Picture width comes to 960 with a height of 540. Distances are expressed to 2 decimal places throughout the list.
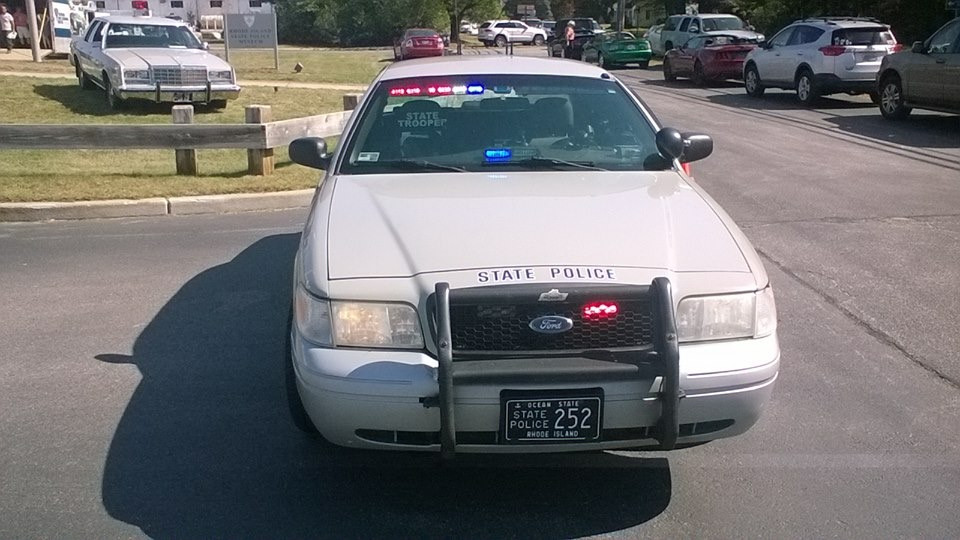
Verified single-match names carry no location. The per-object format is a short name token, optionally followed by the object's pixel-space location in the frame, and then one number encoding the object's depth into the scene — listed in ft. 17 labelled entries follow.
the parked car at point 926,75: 49.05
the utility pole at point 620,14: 158.51
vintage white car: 51.72
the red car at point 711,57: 84.02
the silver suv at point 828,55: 63.00
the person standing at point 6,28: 102.27
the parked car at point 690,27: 109.19
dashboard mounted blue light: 16.74
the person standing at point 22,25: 109.09
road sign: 89.40
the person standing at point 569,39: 130.93
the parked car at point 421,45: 135.64
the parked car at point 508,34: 184.77
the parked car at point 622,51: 115.24
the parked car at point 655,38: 128.91
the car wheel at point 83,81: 62.23
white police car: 11.47
